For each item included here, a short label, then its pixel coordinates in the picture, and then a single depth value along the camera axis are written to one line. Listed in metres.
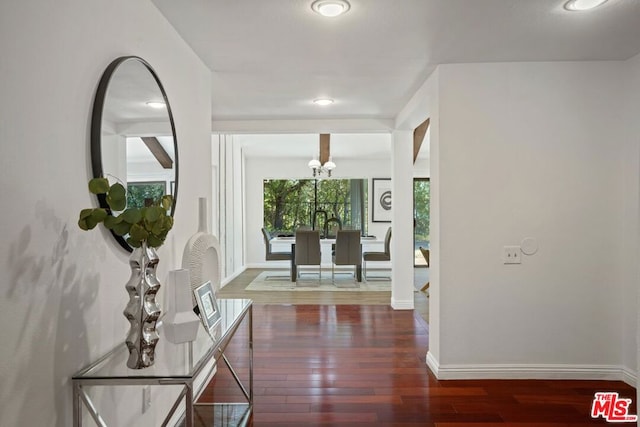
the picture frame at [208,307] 1.86
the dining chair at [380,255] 7.14
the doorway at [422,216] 8.91
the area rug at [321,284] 6.50
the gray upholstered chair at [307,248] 6.80
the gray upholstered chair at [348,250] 6.84
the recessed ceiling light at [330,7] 2.07
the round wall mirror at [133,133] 1.57
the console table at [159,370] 1.32
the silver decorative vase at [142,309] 1.45
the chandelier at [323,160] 7.54
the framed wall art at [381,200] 9.07
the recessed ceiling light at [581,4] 2.10
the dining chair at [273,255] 7.32
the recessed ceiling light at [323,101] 4.04
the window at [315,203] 9.25
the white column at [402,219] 5.04
